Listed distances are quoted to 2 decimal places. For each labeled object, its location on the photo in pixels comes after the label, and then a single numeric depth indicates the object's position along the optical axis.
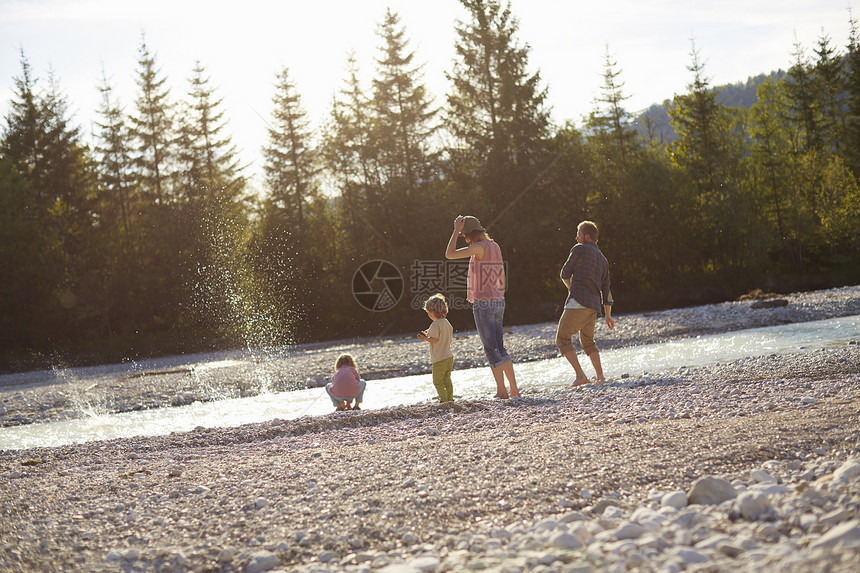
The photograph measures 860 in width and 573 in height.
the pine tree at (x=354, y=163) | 46.06
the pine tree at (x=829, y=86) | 59.12
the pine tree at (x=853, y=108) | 55.19
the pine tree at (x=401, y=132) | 45.34
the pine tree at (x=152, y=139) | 48.03
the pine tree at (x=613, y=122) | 52.12
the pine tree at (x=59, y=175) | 44.62
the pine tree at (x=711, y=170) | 47.72
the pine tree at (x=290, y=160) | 47.41
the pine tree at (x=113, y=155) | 48.06
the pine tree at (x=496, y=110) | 45.34
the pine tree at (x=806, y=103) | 58.28
